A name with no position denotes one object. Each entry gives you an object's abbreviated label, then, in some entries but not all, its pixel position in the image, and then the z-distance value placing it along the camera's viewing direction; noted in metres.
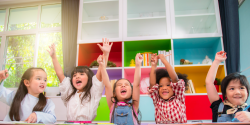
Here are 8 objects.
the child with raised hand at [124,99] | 1.32
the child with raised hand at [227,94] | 1.21
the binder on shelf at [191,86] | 2.35
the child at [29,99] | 1.28
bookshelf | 2.40
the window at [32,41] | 3.16
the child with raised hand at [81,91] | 1.41
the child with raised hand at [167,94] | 1.34
